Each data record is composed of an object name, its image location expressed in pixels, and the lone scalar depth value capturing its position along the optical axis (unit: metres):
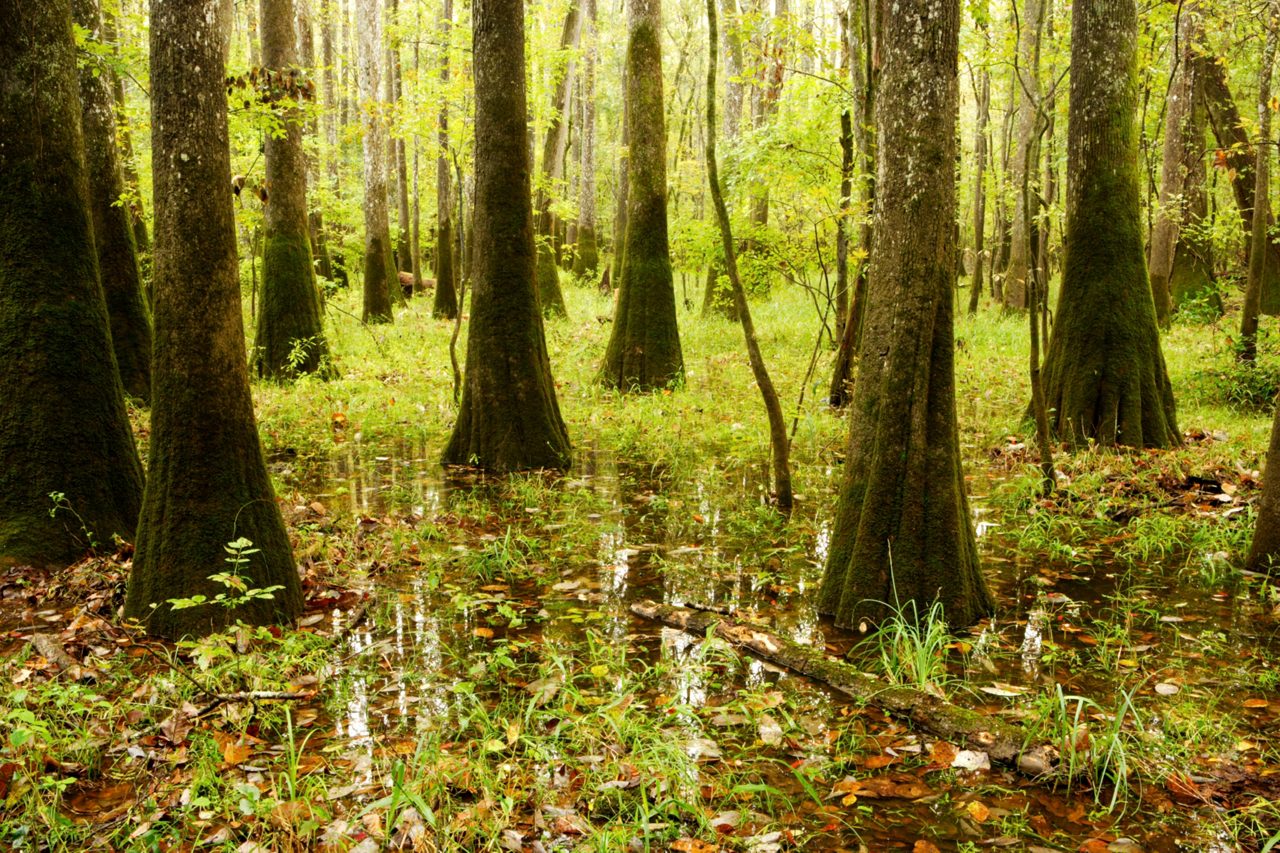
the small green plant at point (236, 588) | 3.99
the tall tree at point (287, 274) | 11.90
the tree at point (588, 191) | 23.77
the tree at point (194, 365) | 4.36
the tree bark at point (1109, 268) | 7.93
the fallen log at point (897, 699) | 3.26
